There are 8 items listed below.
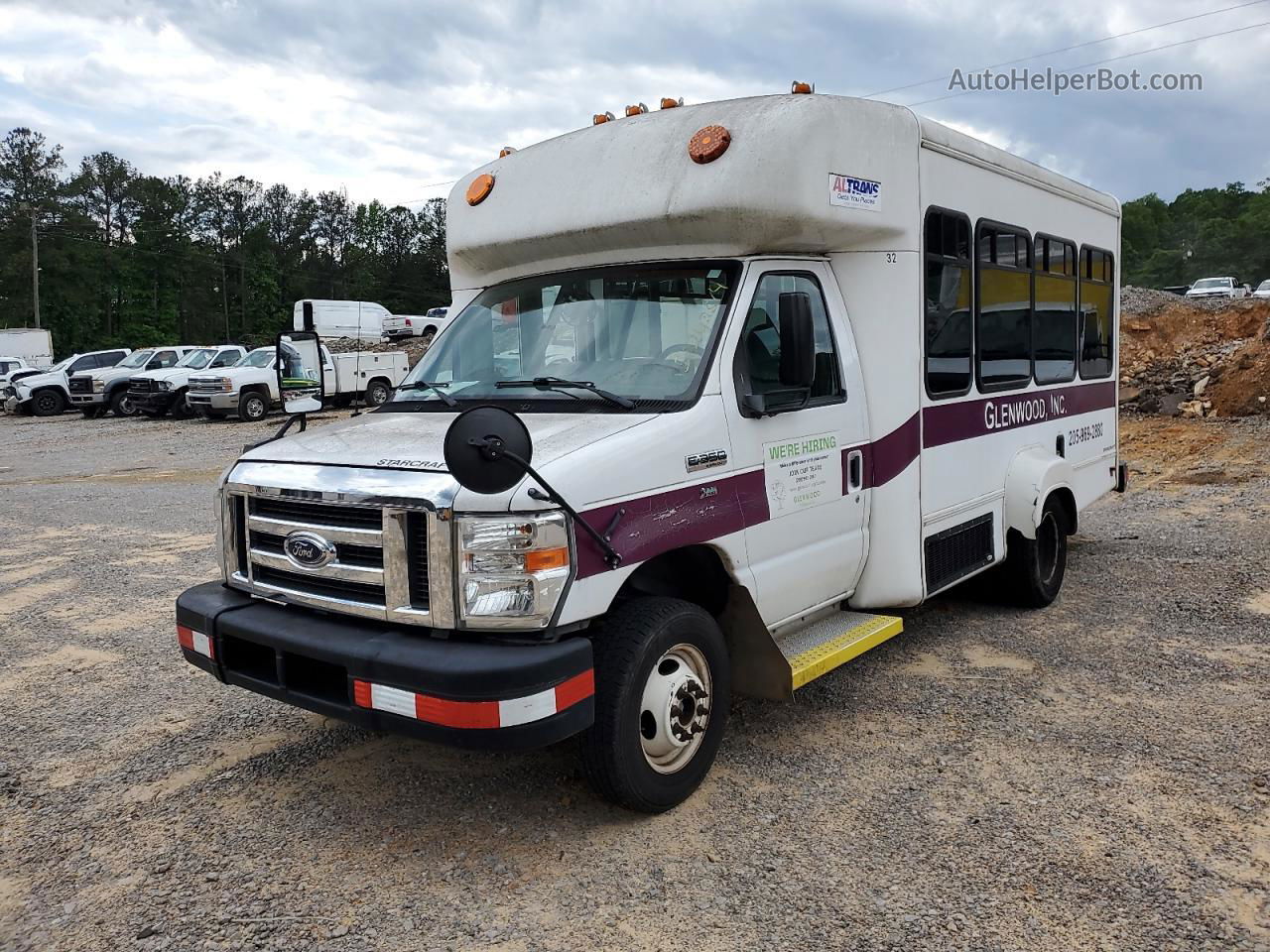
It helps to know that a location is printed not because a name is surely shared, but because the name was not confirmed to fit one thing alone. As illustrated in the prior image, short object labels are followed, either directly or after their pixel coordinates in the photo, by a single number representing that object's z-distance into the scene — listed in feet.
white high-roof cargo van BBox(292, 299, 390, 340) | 110.52
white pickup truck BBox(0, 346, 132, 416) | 97.25
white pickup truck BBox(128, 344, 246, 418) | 86.84
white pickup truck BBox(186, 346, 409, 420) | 79.10
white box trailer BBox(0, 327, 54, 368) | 131.44
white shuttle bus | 11.28
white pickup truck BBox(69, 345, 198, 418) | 91.86
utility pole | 186.70
